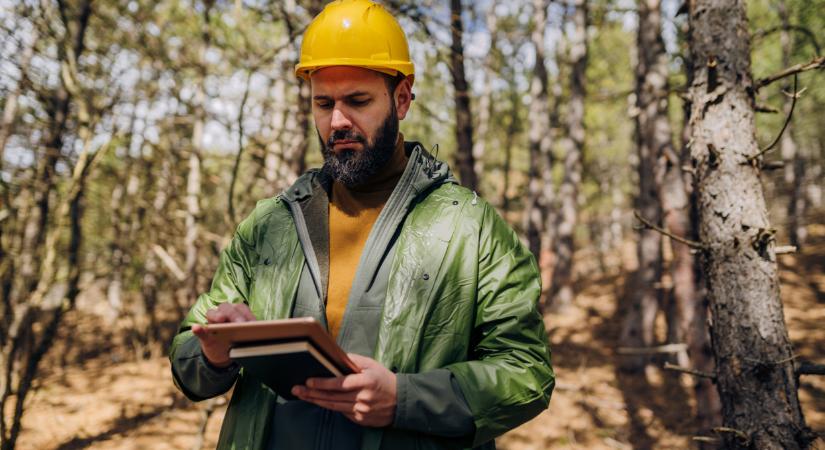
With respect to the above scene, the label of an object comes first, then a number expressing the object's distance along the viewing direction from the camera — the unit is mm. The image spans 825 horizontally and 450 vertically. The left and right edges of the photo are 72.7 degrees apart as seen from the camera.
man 1576
